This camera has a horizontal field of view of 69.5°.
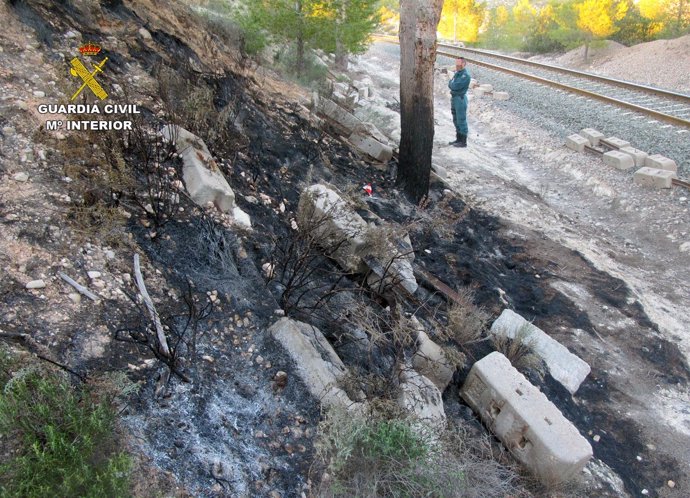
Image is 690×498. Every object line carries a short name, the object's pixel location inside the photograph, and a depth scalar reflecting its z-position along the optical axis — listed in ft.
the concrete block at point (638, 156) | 28.84
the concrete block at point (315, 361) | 10.09
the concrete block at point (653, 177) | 26.27
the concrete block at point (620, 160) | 28.91
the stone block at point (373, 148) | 26.30
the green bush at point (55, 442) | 6.60
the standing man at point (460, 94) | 32.96
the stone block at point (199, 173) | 14.10
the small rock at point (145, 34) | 21.54
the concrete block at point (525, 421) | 10.96
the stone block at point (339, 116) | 27.45
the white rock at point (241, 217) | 14.47
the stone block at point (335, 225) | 15.07
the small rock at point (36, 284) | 9.61
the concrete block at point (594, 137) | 32.12
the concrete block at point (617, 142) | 30.73
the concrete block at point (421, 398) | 10.52
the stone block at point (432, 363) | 12.48
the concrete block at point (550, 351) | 14.90
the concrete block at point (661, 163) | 27.20
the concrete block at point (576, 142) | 31.83
